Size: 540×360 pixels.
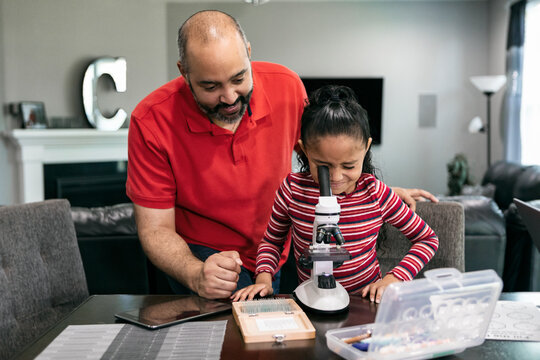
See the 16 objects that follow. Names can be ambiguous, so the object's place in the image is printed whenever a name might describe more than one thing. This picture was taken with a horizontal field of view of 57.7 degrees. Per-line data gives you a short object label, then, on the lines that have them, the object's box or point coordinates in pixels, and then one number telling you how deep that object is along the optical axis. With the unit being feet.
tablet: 3.11
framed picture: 15.38
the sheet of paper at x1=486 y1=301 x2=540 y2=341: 2.97
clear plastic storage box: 2.28
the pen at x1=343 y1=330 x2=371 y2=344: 2.69
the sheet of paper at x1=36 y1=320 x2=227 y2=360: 2.70
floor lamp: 18.93
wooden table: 2.69
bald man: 4.58
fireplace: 15.43
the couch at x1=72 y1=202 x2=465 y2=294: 7.05
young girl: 3.84
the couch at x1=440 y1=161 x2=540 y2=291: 6.86
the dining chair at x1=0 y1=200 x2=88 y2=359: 3.95
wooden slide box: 2.84
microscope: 3.02
